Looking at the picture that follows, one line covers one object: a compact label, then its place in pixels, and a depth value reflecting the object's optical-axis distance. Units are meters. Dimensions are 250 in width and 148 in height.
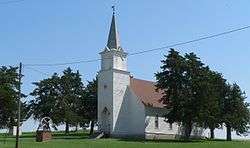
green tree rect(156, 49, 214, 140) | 53.69
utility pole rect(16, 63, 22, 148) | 33.71
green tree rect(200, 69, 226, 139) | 53.84
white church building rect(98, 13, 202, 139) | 60.82
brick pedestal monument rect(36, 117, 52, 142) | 44.52
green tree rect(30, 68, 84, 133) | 72.14
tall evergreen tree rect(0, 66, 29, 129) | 63.47
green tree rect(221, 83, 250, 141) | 65.21
